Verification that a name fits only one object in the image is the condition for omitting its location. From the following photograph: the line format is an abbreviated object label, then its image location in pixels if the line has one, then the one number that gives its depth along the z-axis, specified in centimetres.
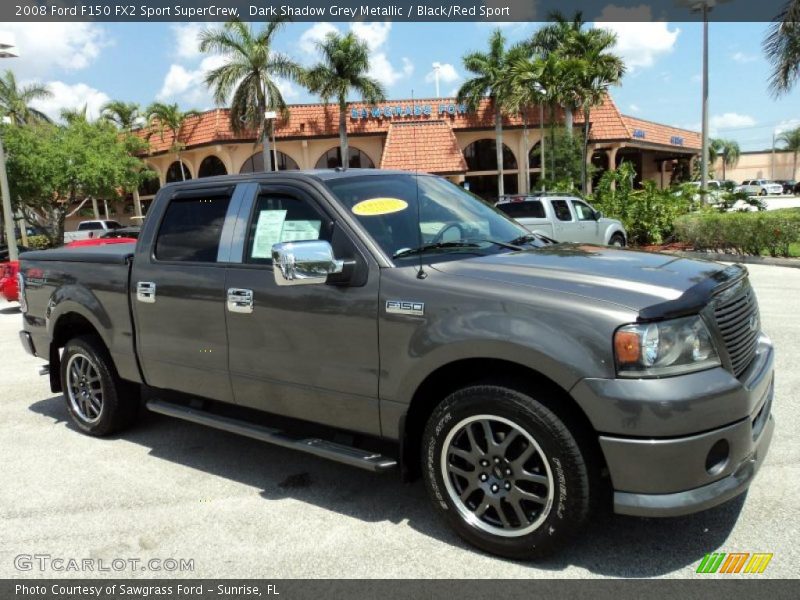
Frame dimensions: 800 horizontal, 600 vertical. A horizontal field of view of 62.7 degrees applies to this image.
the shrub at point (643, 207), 1970
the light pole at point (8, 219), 1888
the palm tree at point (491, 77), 3581
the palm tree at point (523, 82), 3077
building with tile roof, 3622
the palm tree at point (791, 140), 9082
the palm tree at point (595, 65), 2806
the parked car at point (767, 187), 6313
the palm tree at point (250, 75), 3253
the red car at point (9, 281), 1332
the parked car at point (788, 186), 6795
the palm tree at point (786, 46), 1820
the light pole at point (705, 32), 1969
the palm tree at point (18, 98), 3959
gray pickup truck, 280
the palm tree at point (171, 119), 3912
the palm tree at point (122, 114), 4409
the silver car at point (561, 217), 1570
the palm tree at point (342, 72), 3403
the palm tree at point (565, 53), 2822
